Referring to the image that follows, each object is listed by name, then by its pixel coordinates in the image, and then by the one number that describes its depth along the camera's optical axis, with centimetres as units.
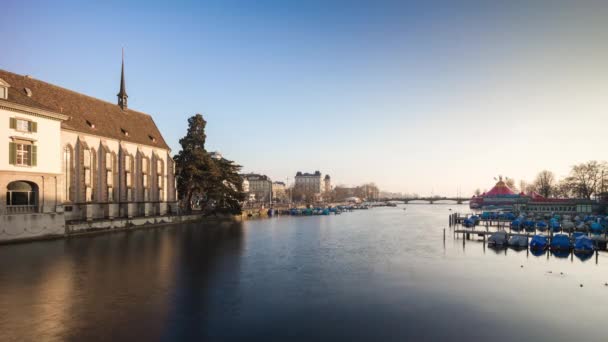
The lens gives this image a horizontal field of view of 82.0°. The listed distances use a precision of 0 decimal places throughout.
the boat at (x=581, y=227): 6245
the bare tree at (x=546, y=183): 13050
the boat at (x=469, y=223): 7132
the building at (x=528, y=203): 9331
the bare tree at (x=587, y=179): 9650
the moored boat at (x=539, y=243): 4416
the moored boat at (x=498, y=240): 4788
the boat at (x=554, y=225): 6568
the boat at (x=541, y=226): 6572
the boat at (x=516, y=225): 6734
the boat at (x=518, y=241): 4585
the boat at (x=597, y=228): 5872
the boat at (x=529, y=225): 6588
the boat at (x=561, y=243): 4356
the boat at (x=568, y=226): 6462
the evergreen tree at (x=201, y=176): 7850
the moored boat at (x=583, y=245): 4212
